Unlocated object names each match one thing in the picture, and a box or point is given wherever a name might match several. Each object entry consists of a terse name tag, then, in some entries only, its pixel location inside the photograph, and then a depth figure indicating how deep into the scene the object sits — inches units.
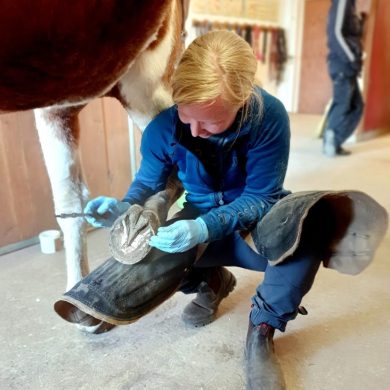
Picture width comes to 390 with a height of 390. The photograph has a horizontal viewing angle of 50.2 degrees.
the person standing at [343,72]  103.6
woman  28.6
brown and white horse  21.5
